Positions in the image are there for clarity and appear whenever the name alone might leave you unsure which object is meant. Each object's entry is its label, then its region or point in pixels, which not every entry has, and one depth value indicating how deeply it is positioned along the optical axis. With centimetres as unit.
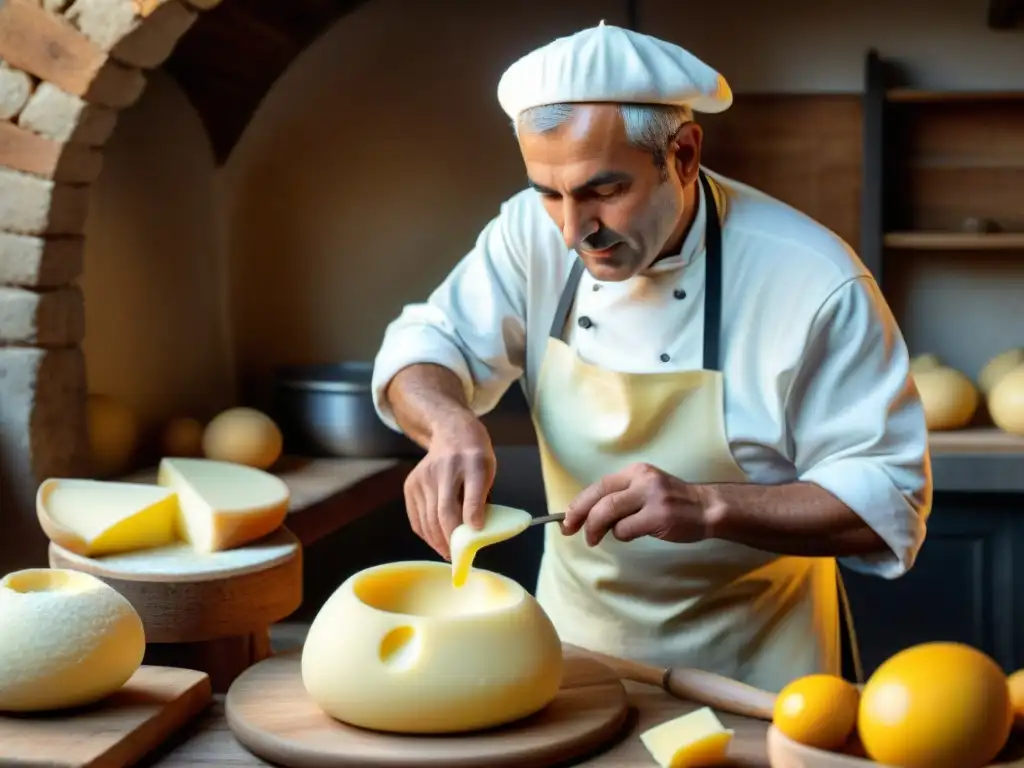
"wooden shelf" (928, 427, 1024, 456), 300
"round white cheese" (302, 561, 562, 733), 129
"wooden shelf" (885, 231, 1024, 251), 327
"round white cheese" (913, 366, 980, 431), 313
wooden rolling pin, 135
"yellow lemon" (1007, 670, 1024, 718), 116
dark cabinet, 308
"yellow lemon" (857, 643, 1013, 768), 107
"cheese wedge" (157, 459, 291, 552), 208
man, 156
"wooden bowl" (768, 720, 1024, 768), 109
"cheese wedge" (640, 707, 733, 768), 121
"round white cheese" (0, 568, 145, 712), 127
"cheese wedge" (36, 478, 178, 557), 202
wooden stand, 192
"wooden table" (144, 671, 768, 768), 126
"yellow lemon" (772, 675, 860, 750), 111
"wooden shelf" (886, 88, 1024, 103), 329
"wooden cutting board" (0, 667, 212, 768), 118
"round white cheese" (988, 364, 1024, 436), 306
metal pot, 315
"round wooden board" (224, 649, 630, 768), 123
